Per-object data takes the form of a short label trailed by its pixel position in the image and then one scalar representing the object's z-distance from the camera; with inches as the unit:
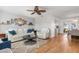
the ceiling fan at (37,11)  95.7
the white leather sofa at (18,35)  96.4
